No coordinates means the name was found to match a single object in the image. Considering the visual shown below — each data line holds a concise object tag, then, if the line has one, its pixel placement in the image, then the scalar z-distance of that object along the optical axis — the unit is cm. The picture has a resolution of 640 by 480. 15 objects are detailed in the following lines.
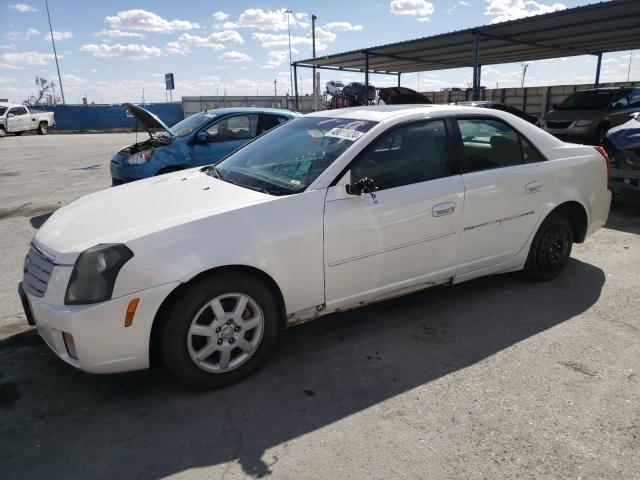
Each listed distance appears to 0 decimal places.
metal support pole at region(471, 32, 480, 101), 1378
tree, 6962
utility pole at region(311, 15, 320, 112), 4119
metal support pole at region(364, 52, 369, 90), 1806
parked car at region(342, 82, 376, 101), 2367
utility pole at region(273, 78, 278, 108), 3772
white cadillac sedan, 256
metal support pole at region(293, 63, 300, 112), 2172
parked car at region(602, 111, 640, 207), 617
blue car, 697
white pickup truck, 2550
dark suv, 1231
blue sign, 3277
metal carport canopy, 1225
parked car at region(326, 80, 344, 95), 3102
